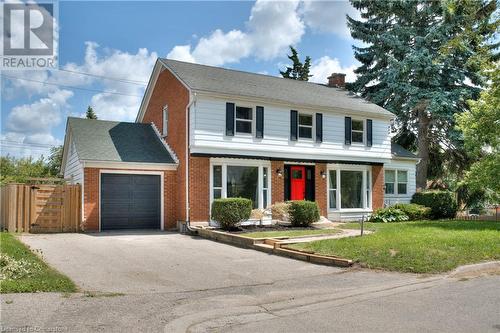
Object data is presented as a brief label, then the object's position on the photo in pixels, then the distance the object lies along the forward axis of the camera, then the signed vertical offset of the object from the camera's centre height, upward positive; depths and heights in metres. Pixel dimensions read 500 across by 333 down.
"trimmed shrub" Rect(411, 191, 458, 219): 22.98 -1.00
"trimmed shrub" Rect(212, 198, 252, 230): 16.69 -0.99
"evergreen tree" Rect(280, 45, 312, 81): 43.44 +11.19
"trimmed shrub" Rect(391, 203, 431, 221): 21.62 -1.26
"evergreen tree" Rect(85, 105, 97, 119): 46.66 +7.29
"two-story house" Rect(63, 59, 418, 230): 18.22 +1.47
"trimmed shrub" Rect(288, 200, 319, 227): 17.97 -1.13
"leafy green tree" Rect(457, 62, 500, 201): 18.41 +2.19
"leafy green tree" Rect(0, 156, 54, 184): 38.69 +1.49
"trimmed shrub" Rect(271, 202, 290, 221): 18.02 -1.03
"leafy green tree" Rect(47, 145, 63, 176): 40.97 +2.13
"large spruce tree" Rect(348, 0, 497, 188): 27.77 +7.26
